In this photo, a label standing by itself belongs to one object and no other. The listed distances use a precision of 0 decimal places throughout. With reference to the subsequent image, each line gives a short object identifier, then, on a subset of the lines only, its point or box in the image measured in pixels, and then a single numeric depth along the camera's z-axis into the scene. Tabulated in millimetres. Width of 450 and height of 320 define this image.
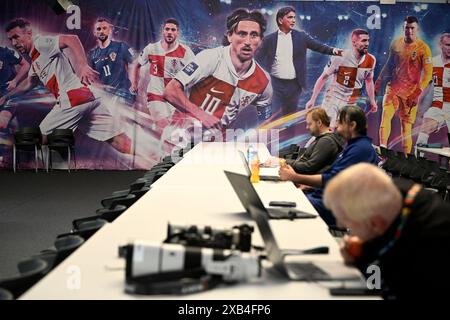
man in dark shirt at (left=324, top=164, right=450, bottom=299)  1924
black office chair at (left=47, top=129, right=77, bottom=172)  11852
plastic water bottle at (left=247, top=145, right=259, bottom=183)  5156
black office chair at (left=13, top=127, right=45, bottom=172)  11766
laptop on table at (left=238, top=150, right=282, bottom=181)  5326
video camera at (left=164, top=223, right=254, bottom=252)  2359
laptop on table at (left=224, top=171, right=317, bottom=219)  2986
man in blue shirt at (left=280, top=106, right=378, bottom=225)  4531
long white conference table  2100
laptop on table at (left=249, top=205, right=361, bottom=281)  2289
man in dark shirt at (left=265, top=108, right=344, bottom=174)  5438
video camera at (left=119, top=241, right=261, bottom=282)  2070
